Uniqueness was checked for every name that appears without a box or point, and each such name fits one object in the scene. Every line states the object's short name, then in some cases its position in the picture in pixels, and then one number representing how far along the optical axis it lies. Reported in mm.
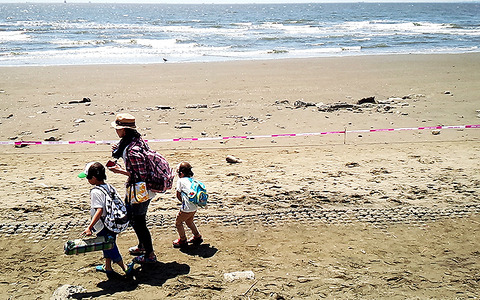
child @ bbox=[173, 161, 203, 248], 4965
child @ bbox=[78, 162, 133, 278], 4199
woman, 4417
